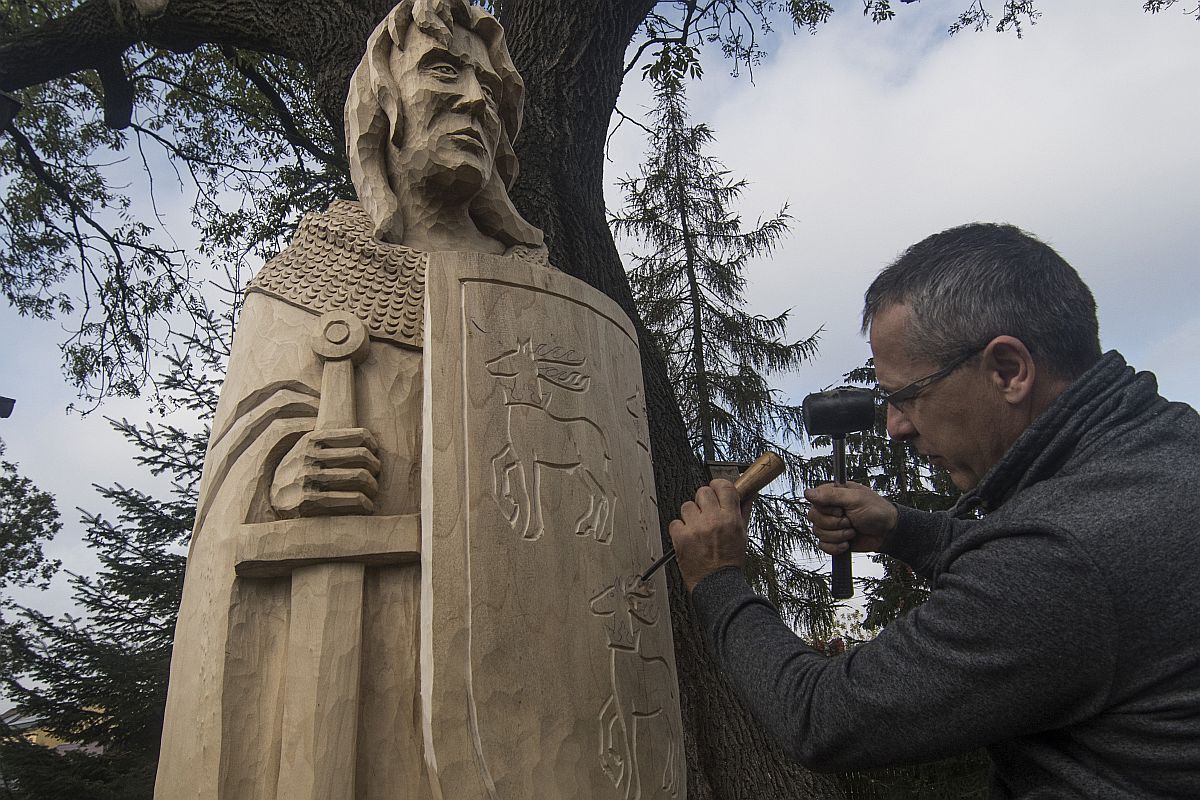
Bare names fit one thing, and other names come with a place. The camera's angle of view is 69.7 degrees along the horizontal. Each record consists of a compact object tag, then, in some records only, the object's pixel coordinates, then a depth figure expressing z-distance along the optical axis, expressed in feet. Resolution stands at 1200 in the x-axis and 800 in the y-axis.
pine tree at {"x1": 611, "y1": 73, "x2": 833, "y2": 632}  28.02
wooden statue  6.00
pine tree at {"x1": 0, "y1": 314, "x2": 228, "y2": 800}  18.76
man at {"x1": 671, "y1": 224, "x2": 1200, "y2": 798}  4.25
